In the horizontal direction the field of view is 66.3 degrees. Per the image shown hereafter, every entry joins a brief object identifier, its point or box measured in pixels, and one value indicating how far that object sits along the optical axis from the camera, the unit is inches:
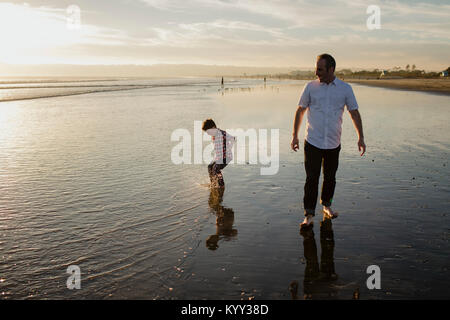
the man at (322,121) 214.4
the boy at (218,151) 309.7
